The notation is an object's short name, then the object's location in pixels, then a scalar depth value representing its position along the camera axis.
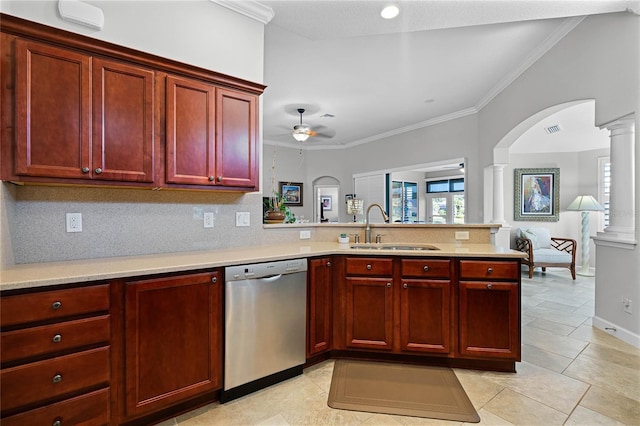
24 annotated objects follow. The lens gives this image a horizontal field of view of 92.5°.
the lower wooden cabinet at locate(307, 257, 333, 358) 2.34
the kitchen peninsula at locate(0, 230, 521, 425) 1.41
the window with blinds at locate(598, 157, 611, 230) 6.16
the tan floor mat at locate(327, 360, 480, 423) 1.89
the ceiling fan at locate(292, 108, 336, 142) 4.90
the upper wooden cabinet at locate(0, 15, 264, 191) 1.64
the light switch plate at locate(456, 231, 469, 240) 2.96
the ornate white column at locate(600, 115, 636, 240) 2.85
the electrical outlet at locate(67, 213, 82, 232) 1.97
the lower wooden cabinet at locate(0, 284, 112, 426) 1.34
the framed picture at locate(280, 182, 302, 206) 7.95
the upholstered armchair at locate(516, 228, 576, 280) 5.56
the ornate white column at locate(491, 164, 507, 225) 4.99
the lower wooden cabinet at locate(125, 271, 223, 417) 1.64
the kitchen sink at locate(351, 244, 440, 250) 2.83
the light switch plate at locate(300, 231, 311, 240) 3.00
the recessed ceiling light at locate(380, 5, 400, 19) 2.50
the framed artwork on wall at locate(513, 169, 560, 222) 6.71
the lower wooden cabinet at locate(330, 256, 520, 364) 2.29
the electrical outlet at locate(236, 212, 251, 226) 2.62
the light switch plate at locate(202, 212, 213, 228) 2.48
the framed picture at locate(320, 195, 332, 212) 8.42
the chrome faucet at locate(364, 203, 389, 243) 3.01
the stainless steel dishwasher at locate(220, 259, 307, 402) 1.96
